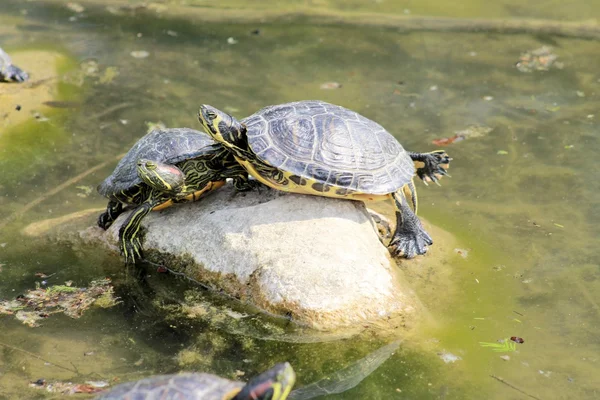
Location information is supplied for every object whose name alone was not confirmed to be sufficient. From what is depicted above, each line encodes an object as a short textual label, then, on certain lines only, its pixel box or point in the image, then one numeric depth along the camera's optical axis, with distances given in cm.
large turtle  548
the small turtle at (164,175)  561
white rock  514
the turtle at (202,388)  381
